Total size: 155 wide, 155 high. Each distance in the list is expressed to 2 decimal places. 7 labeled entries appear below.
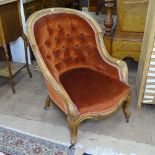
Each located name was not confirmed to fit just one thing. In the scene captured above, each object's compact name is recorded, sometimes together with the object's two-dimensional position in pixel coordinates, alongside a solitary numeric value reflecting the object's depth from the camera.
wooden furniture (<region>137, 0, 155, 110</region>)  1.74
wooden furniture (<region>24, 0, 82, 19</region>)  2.72
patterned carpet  1.68
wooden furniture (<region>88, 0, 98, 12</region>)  4.71
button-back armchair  1.60
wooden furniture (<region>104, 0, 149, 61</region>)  2.30
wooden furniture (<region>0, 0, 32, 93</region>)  2.15
